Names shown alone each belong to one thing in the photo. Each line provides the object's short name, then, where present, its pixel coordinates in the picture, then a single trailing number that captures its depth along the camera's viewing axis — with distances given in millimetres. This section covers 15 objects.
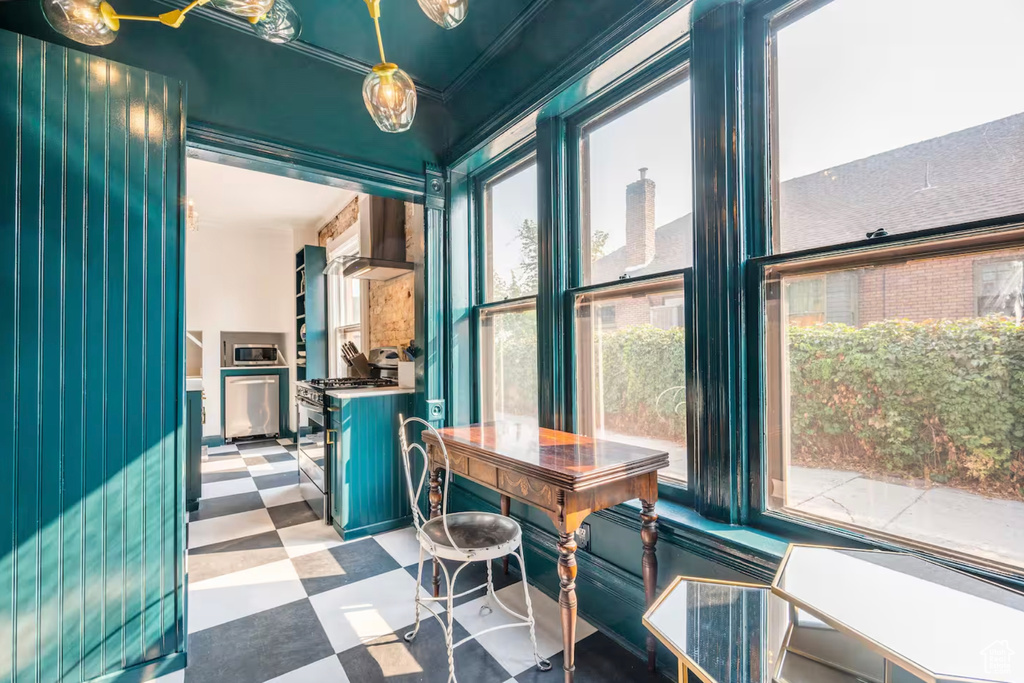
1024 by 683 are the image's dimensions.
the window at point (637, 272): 1912
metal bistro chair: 1707
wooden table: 1511
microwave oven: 6164
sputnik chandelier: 1127
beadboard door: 1582
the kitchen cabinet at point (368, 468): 3057
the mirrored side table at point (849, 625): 791
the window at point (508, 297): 2719
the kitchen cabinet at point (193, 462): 3615
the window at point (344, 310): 5395
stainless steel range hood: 3666
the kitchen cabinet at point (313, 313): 5973
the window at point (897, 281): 1162
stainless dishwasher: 6082
